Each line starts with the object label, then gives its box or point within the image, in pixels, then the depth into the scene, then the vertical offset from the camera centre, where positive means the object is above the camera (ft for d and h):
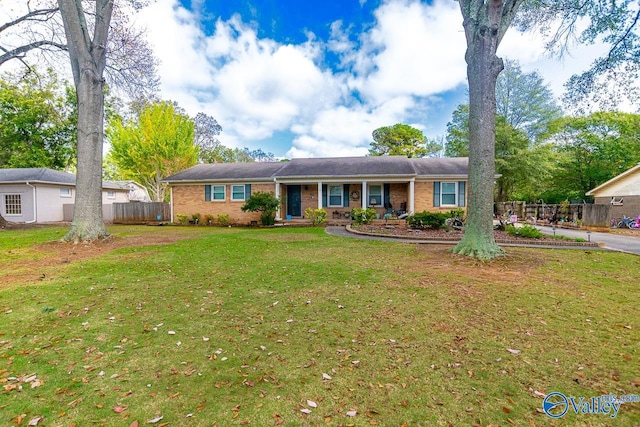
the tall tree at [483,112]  24.08 +8.14
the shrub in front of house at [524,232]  34.24 -3.36
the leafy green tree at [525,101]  81.20 +30.66
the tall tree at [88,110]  31.78 +11.40
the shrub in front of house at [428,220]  41.39 -2.11
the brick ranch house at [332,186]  53.67 +4.13
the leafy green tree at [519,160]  75.20 +12.11
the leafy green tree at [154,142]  82.84 +19.54
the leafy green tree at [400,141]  124.67 +29.38
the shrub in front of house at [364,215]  48.78 -1.57
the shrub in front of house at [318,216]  51.88 -1.84
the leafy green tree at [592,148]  80.74 +16.98
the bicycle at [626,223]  52.34 -3.38
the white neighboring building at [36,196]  65.57 +2.71
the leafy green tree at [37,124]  82.28 +25.32
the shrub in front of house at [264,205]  51.21 +0.27
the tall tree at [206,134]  124.57 +32.70
